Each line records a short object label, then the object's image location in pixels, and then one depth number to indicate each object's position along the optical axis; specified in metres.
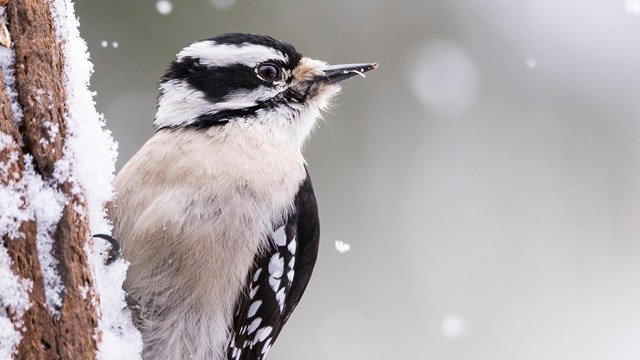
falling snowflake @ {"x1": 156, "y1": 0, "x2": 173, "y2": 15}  11.47
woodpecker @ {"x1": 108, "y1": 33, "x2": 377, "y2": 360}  5.54
